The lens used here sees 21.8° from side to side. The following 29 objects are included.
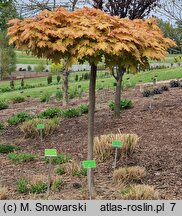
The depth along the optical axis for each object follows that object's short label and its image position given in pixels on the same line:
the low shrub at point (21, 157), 7.74
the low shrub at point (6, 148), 8.52
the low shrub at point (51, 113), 11.69
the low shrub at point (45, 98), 15.80
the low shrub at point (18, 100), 16.78
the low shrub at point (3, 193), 5.71
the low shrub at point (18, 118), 11.41
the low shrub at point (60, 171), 6.79
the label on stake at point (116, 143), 6.42
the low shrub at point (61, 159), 7.44
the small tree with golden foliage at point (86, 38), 4.95
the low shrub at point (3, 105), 15.09
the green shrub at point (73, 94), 16.48
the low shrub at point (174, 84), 15.06
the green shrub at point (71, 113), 11.48
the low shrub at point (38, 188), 5.97
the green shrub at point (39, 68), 52.38
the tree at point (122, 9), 10.07
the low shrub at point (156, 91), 13.46
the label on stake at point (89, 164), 5.49
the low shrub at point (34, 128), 9.66
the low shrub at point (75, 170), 6.69
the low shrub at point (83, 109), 11.73
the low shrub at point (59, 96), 16.30
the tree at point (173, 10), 11.04
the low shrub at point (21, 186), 5.99
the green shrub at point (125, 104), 11.47
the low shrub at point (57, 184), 6.03
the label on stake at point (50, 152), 5.76
